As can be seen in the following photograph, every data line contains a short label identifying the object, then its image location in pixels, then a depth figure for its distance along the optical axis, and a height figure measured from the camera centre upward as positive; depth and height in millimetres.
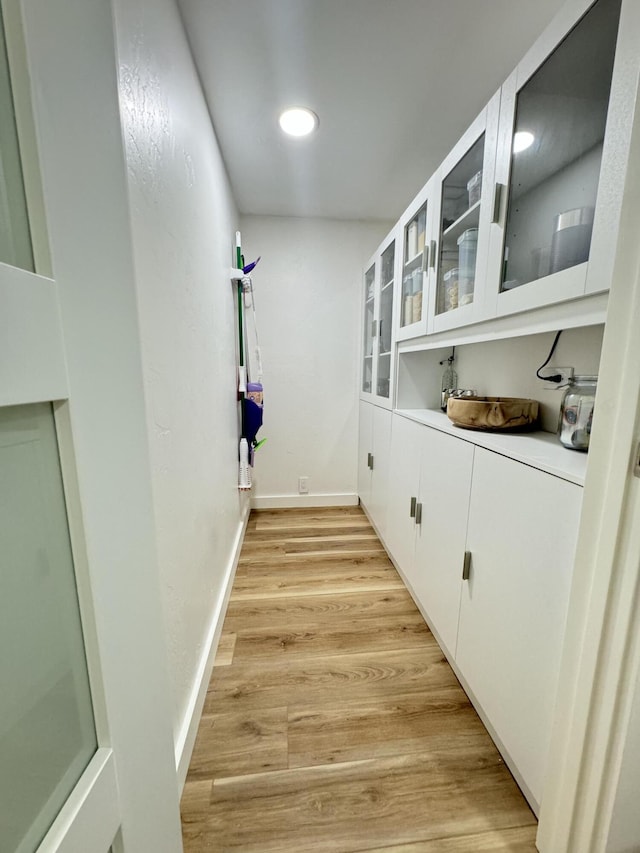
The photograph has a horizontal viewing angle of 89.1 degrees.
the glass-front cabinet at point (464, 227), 1038 +540
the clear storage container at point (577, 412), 862 -108
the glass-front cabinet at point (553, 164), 719 +549
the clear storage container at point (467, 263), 1164 +393
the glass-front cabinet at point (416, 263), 1459 +533
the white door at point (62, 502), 330 -160
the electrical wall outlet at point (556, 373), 1096 -7
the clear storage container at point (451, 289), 1288 +330
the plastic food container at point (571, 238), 747 +323
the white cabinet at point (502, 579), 761 -603
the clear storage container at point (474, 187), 1114 +638
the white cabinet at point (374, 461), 2031 -620
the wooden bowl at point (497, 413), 1103 -143
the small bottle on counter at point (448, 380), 1811 -51
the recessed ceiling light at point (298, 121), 1408 +1098
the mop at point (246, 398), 1965 -179
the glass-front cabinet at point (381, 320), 2025 +339
